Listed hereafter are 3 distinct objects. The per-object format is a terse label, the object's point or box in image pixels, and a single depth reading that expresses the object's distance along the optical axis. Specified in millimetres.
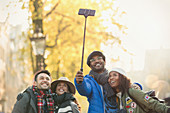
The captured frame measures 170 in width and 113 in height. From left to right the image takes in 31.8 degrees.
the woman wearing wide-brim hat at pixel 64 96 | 4676
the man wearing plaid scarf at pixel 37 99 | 4598
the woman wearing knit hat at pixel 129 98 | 4254
